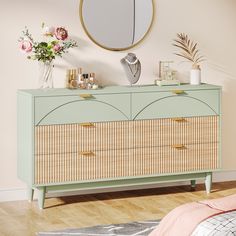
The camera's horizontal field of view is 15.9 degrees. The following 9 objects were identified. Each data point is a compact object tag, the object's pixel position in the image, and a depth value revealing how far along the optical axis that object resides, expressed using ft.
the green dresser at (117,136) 21.45
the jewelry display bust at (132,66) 23.18
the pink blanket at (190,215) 14.71
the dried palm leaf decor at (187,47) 24.33
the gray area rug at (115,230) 19.09
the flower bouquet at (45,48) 22.21
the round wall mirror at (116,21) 23.07
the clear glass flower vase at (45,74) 22.34
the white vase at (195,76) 23.80
